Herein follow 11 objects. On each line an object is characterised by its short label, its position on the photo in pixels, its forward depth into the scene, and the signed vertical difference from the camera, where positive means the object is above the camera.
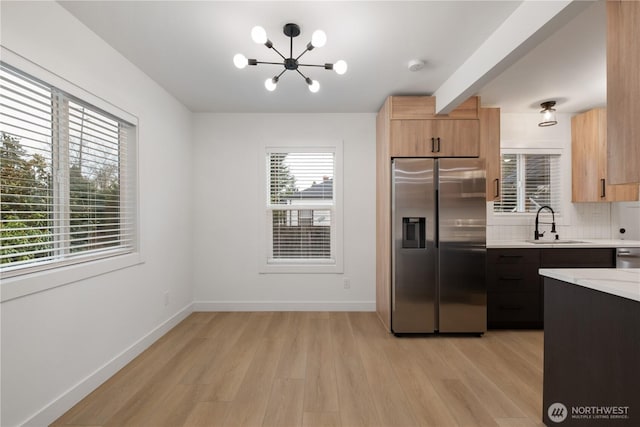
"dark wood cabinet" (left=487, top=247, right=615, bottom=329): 3.11 -0.78
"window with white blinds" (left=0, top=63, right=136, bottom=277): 1.60 +0.24
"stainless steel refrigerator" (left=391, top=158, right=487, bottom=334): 2.98 -0.37
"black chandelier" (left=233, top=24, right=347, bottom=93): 1.72 +1.04
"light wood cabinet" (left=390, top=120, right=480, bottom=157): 3.04 +0.77
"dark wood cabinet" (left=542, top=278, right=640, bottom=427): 1.27 -0.71
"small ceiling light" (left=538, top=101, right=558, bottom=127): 3.31 +1.14
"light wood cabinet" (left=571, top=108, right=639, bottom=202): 3.34 +0.59
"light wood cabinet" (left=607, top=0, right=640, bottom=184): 1.30 +0.56
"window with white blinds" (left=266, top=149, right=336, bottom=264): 3.78 +0.08
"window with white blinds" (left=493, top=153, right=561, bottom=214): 3.71 +0.34
